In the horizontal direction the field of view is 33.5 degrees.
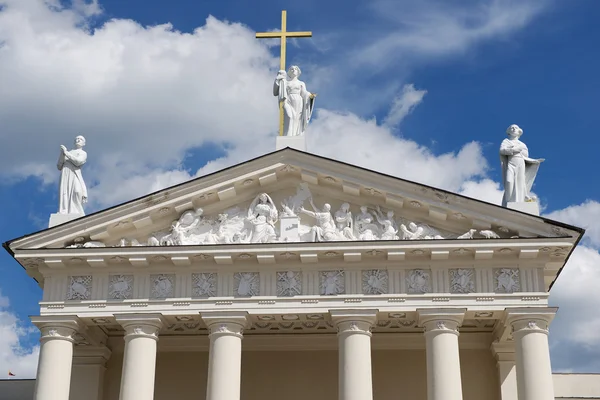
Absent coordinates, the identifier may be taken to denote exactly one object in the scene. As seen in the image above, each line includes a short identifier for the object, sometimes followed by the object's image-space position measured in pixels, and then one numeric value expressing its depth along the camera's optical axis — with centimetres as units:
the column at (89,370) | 2791
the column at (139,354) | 2466
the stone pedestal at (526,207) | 2567
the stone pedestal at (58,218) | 2669
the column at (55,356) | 2486
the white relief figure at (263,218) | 2583
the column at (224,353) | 2441
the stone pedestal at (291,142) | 2722
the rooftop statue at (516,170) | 2627
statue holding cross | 2781
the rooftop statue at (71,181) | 2717
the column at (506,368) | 2736
